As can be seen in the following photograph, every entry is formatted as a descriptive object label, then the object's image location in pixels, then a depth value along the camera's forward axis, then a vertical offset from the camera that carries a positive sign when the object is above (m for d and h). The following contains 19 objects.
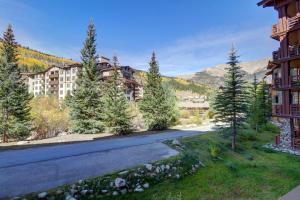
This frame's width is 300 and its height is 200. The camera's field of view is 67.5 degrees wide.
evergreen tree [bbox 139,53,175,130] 29.02 +0.24
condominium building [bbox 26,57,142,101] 64.69 +8.70
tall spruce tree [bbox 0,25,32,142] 23.70 +0.90
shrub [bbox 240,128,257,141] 23.38 -3.24
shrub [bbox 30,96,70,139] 27.14 -2.02
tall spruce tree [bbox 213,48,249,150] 18.88 +0.66
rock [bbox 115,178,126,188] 9.82 -3.43
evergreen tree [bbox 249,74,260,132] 28.25 -1.29
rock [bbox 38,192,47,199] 8.23 -3.31
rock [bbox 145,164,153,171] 11.42 -3.18
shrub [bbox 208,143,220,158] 15.71 -3.30
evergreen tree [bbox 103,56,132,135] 24.08 -0.77
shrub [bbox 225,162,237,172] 13.43 -3.78
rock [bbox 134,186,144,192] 9.98 -3.78
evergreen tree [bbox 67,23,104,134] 25.53 +1.05
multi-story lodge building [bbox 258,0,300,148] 19.86 +4.00
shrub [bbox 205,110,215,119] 45.96 -2.08
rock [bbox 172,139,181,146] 16.74 -2.87
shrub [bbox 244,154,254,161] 16.45 -3.87
